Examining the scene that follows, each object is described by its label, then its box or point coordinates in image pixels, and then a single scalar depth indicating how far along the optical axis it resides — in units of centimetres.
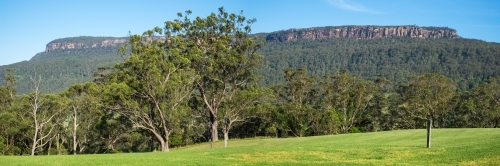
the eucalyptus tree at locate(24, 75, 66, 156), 5697
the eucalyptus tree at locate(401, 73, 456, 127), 7138
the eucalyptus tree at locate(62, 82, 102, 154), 5988
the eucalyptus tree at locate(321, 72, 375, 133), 7338
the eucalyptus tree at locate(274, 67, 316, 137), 6938
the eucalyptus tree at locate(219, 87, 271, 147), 5778
